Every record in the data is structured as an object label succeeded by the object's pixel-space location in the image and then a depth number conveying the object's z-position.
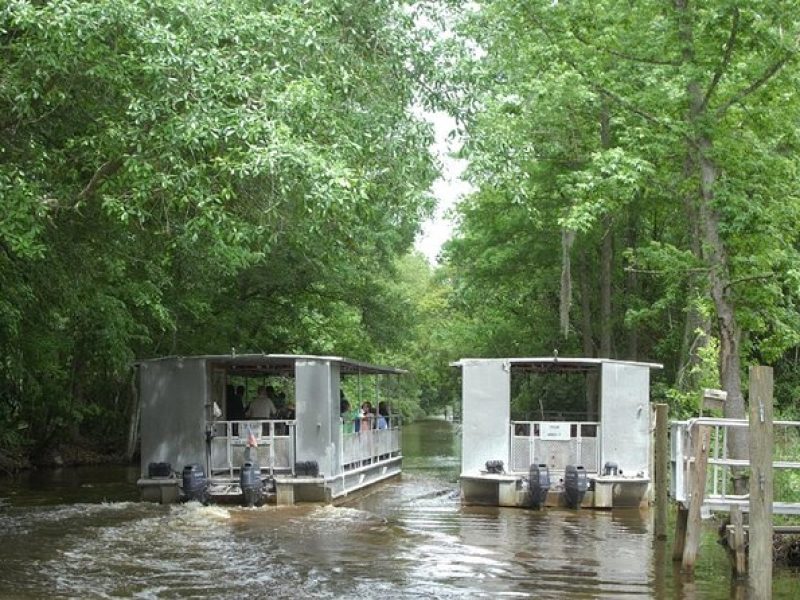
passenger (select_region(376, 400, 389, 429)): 28.72
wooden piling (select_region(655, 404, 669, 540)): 17.23
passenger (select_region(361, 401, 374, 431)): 26.53
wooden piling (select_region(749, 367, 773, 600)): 10.99
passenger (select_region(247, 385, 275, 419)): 22.83
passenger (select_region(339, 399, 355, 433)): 24.28
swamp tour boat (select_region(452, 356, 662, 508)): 21.38
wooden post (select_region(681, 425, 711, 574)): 13.23
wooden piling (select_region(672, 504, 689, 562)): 14.96
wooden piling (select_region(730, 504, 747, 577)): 13.41
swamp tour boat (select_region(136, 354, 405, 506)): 20.59
